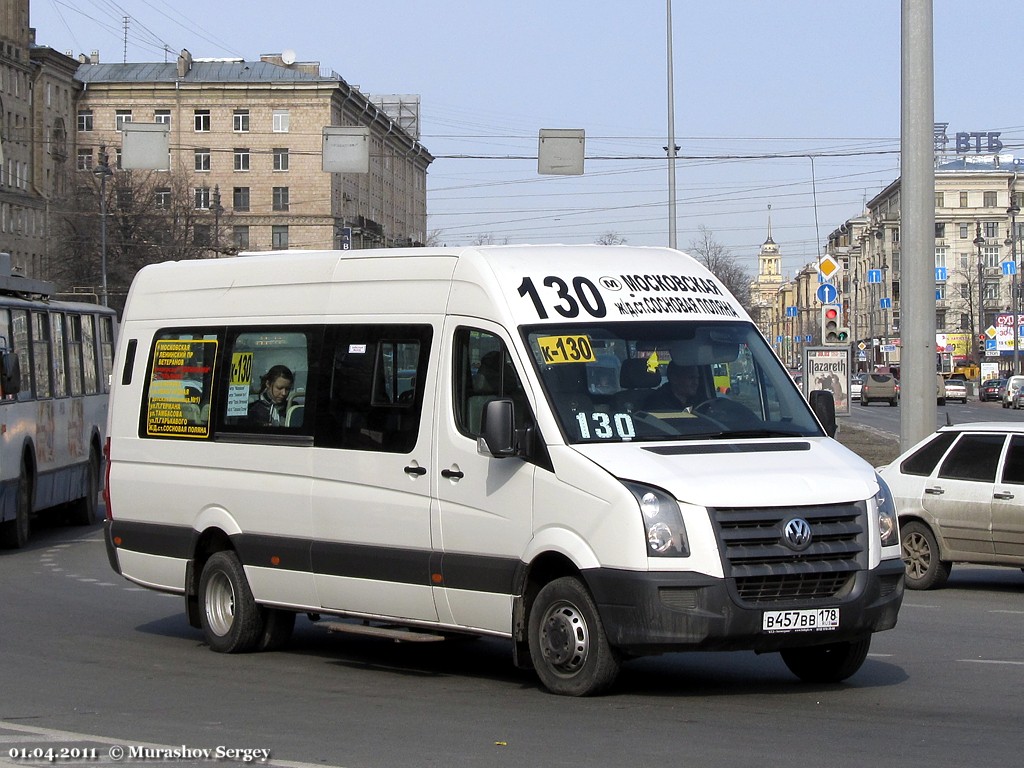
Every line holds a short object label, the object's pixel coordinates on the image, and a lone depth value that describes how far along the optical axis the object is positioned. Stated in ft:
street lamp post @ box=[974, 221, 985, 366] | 308.60
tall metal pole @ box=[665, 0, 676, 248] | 136.46
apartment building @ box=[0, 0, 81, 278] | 319.27
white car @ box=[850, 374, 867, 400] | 311.06
